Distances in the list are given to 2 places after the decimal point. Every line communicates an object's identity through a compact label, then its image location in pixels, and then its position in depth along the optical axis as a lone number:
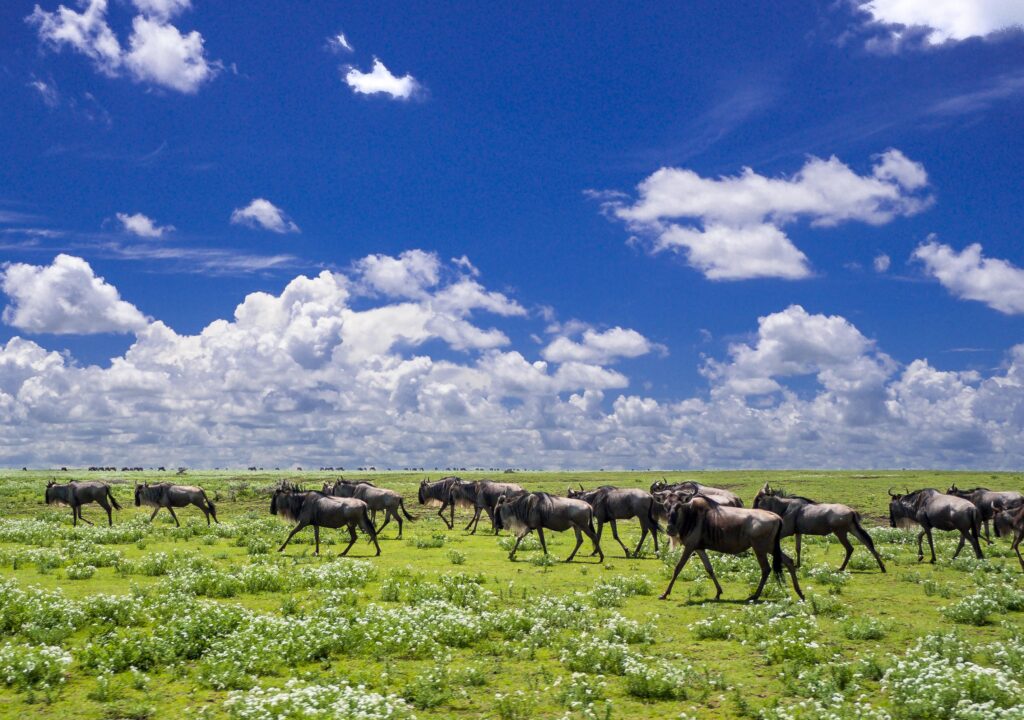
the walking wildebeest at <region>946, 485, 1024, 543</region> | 30.95
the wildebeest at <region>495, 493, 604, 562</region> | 26.50
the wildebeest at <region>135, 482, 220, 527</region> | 40.09
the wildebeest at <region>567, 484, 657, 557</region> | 28.72
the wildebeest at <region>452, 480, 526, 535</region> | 38.62
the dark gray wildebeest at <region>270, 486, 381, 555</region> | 26.98
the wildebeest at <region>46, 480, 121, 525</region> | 39.34
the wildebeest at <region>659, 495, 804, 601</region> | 17.86
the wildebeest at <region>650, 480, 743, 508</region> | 27.89
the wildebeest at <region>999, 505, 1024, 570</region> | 23.86
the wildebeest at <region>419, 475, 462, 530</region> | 43.60
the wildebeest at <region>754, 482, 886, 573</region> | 22.60
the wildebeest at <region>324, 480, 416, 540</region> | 34.31
